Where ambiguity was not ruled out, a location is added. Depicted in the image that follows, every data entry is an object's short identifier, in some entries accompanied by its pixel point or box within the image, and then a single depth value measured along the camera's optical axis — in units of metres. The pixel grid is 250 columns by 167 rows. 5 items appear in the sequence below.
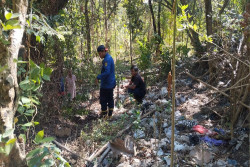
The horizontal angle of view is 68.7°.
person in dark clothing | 3.75
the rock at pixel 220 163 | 2.23
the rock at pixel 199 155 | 2.26
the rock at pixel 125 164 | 2.28
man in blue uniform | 3.25
